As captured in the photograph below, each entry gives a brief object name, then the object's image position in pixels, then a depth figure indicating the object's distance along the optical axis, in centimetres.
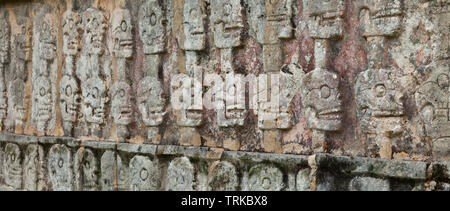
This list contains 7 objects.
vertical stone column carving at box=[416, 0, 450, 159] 369
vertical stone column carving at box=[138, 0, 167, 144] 518
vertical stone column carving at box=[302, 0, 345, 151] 415
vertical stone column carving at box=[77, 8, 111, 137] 570
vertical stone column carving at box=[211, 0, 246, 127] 466
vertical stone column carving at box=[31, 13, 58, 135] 627
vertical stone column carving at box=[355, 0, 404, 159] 389
